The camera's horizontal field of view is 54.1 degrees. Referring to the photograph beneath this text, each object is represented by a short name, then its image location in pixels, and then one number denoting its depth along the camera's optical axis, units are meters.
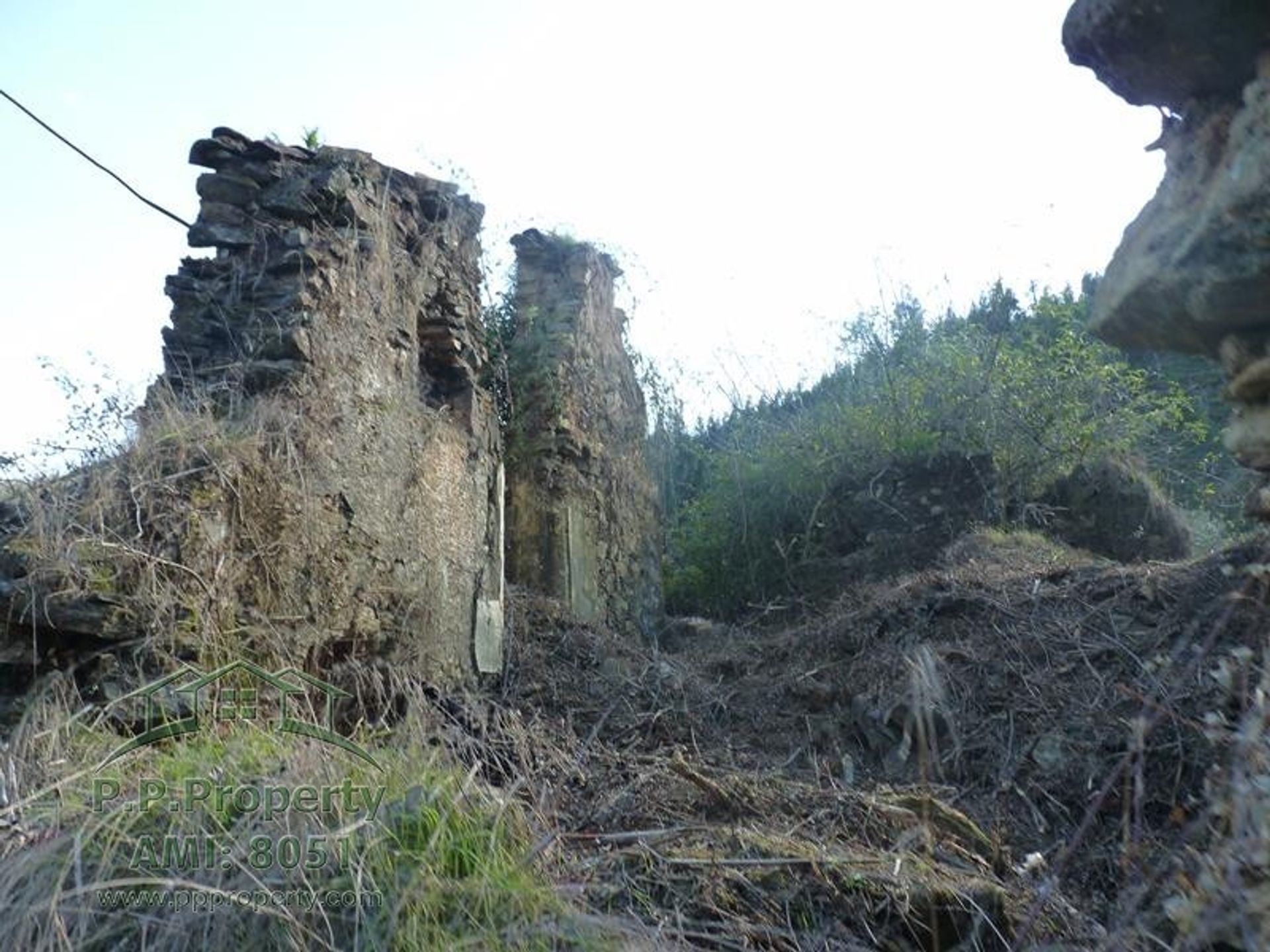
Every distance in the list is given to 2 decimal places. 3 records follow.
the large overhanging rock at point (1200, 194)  2.63
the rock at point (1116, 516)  11.17
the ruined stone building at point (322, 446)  5.05
